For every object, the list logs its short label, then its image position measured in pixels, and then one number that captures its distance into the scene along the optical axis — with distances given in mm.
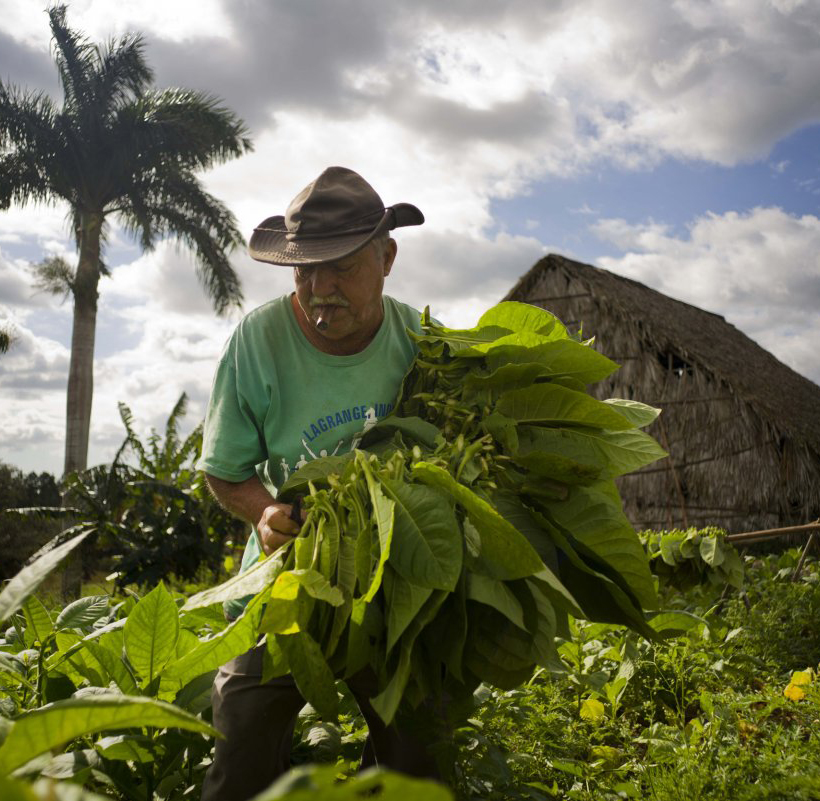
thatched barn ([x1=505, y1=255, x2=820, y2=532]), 9039
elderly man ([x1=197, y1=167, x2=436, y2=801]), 2076
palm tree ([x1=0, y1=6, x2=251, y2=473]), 16453
